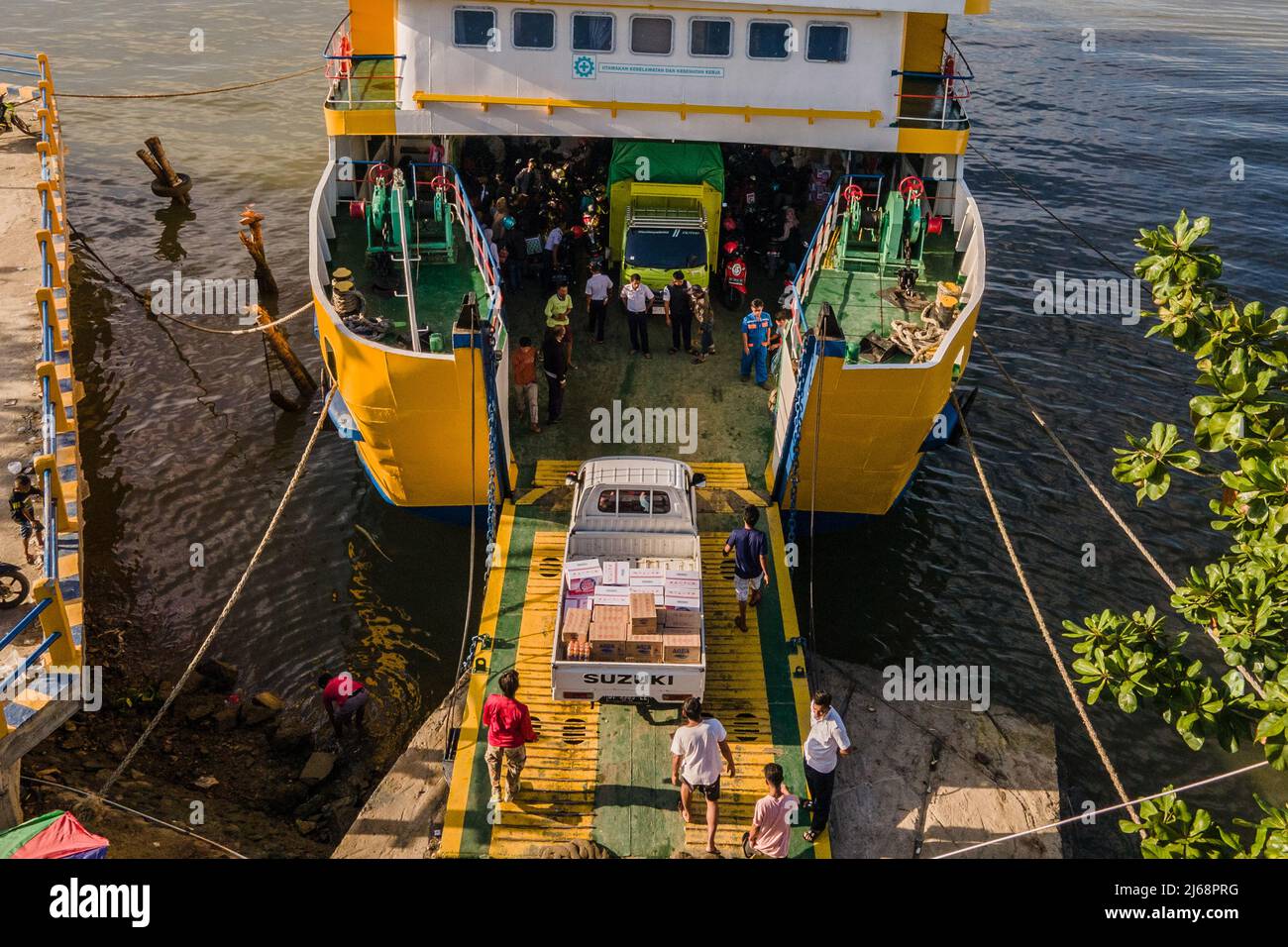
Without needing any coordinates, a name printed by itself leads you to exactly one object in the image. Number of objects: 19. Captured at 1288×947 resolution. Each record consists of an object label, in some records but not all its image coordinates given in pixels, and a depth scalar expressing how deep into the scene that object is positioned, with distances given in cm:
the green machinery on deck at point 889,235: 1855
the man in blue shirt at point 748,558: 1310
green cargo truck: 1852
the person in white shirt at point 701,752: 1064
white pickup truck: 1190
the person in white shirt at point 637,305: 1750
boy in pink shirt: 1021
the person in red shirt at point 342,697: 1362
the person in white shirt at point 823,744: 1080
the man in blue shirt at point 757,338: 1708
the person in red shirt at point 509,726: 1104
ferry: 1303
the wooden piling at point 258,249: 2322
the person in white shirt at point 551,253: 1964
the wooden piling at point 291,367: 2066
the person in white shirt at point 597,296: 1784
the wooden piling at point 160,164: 3020
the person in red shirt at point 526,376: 1611
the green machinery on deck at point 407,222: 1805
